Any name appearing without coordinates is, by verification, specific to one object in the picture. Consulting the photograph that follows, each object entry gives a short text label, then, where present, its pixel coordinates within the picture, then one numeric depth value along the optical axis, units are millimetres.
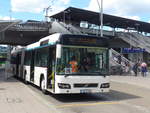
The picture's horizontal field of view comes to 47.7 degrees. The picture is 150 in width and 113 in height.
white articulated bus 7161
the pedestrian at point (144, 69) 20212
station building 25308
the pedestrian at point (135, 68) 20843
